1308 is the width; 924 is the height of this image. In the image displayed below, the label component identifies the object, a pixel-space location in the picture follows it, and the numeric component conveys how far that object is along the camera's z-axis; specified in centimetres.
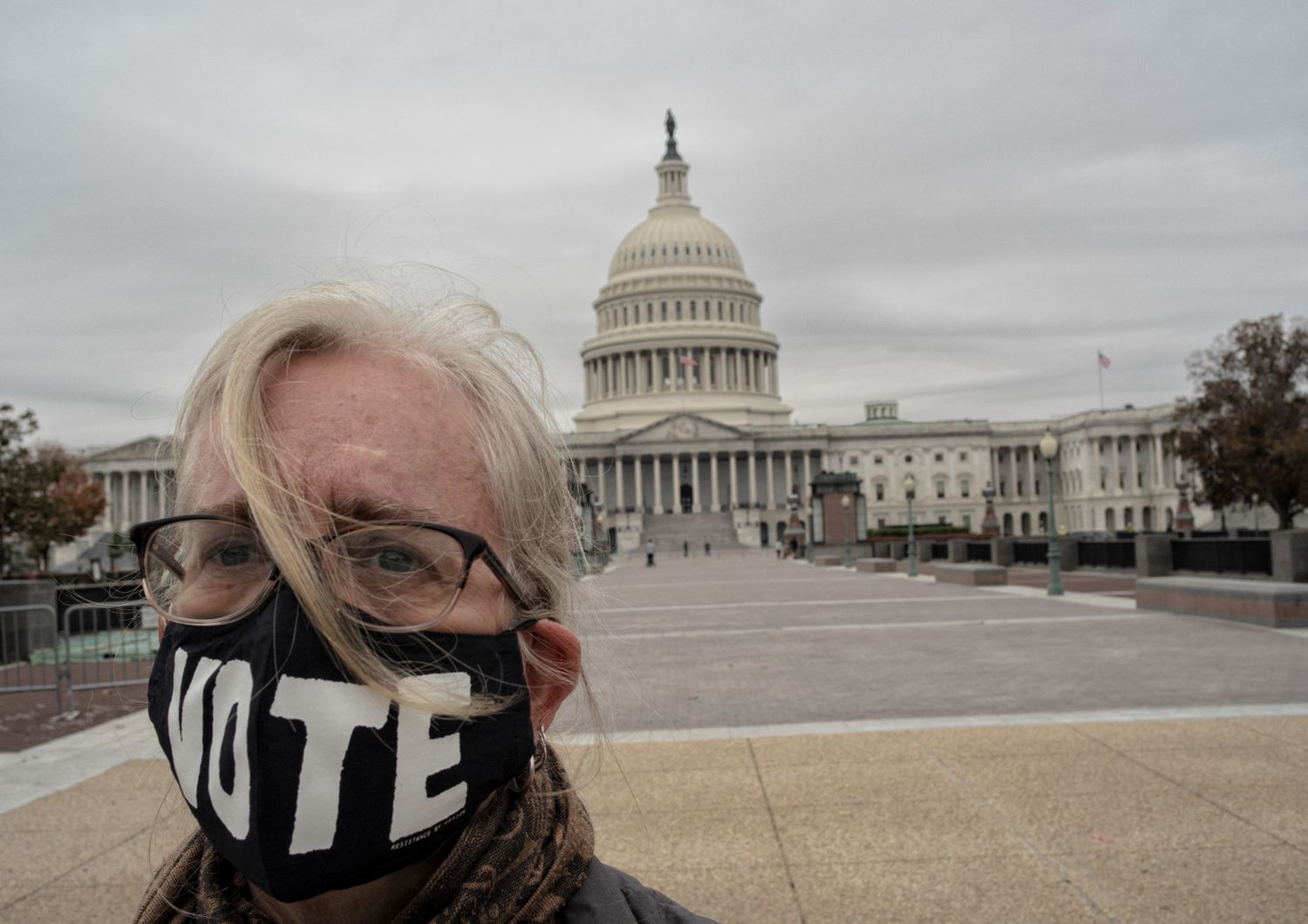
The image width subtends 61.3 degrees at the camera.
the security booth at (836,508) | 5847
